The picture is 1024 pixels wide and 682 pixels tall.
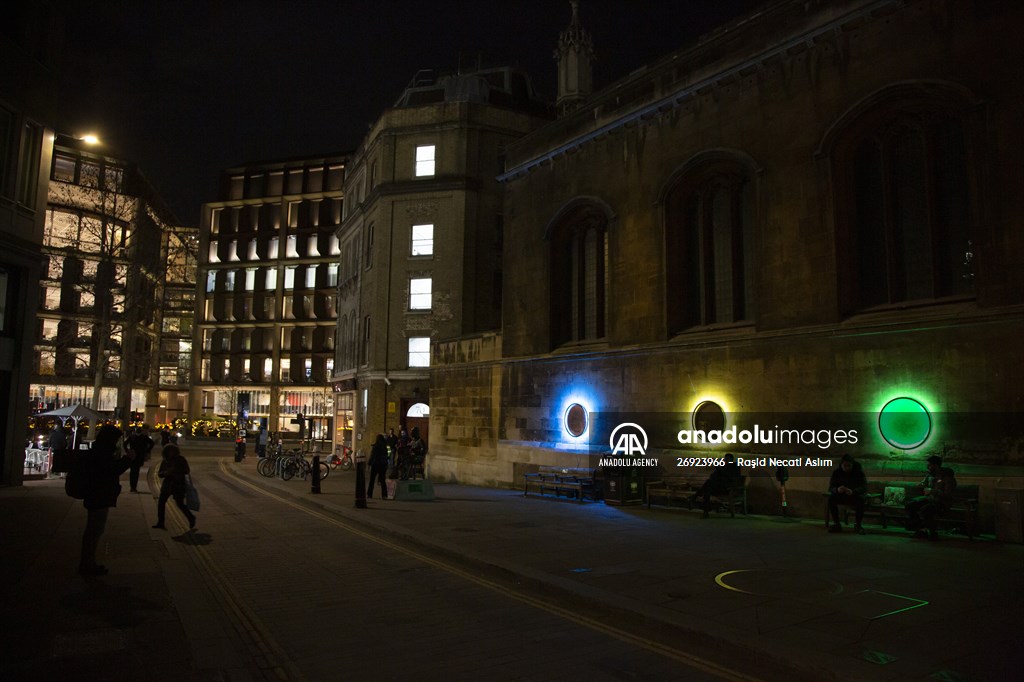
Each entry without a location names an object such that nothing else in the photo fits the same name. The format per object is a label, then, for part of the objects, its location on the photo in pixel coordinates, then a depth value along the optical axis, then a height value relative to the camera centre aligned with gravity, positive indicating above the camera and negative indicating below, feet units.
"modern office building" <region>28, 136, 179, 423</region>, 193.57 +40.83
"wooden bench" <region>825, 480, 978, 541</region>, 36.19 -4.64
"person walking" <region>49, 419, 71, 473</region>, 67.77 -3.62
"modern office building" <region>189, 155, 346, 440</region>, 220.43 +41.60
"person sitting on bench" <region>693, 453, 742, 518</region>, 46.98 -3.98
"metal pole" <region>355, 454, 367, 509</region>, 51.37 -5.14
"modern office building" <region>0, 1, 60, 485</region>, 60.08 +19.95
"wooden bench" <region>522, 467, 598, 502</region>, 57.26 -5.45
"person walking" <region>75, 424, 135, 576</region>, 28.07 -2.91
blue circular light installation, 62.80 +0.10
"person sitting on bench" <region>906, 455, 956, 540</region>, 36.42 -3.98
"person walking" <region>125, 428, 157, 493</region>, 56.40 -2.88
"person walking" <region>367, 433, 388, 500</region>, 58.75 -3.75
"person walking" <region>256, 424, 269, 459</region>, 106.42 -4.19
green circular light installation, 40.04 +0.17
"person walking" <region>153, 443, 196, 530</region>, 39.81 -3.52
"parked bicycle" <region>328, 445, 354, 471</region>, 97.71 -6.25
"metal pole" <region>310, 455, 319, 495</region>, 63.31 -5.77
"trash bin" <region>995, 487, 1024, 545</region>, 34.60 -4.56
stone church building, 38.75 +13.35
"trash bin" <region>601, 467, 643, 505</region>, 53.83 -5.11
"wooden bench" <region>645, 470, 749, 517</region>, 47.39 -5.15
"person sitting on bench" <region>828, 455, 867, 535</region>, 38.81 -3.66
